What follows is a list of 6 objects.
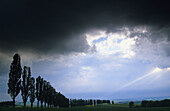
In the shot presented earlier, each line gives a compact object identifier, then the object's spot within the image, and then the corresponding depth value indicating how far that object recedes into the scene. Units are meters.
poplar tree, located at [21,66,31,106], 56.47
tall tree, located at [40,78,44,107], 73.32
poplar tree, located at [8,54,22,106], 45.50
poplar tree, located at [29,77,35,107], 66.02
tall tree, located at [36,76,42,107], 71.14
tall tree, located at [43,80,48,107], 79.46
